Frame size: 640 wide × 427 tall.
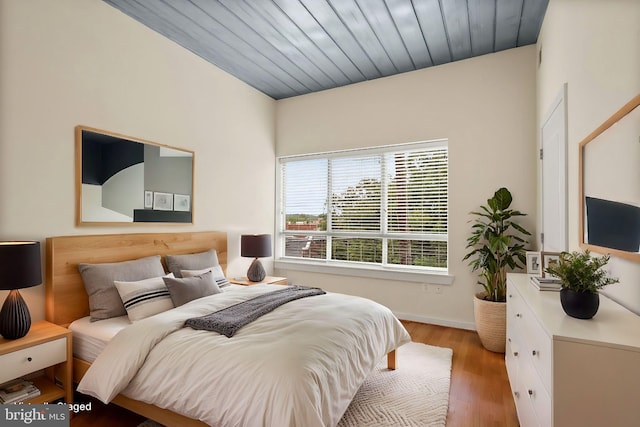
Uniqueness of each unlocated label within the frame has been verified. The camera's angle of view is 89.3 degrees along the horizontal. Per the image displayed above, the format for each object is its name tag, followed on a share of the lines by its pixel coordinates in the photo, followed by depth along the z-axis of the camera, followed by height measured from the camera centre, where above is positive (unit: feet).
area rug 6.59 -4.15
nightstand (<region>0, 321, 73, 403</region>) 5.99 -2.84
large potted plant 9.75 -1.39
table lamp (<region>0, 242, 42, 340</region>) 6.04 -1.28
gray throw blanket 6.28 -2.15
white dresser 3.42 -1.72
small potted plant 4.24 -0.92
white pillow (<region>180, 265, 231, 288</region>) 9.37 -1.86
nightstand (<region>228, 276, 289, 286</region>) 11.91 -2.54
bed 4.83 -2.50
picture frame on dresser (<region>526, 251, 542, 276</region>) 7.88 -1.16
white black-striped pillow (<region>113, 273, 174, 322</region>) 7.59 -2.05
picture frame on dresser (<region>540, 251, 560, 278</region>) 6.86 -0.88
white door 7.25 +0.99
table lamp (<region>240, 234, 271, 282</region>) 12.25 -1.39
